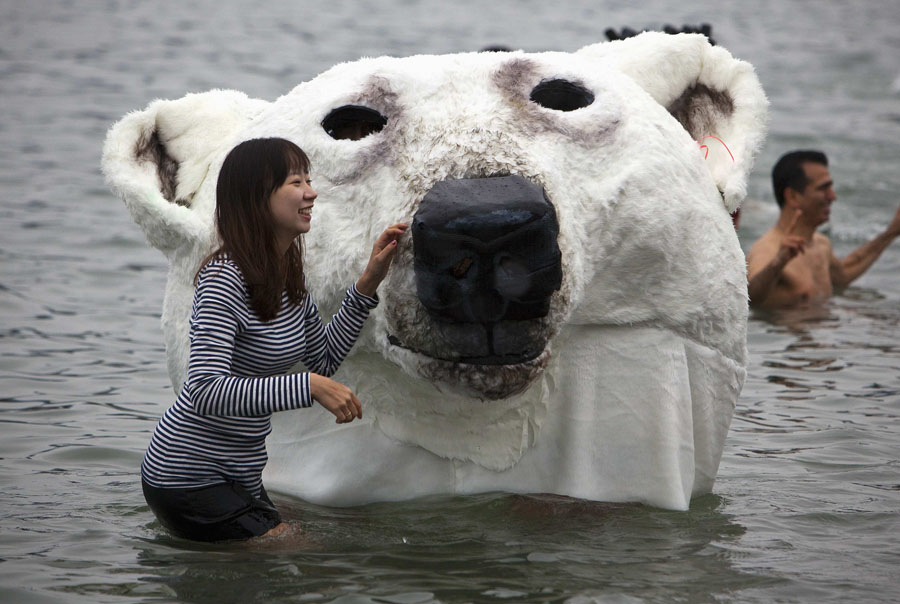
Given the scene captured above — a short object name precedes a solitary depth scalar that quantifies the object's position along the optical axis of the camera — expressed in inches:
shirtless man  665.0
